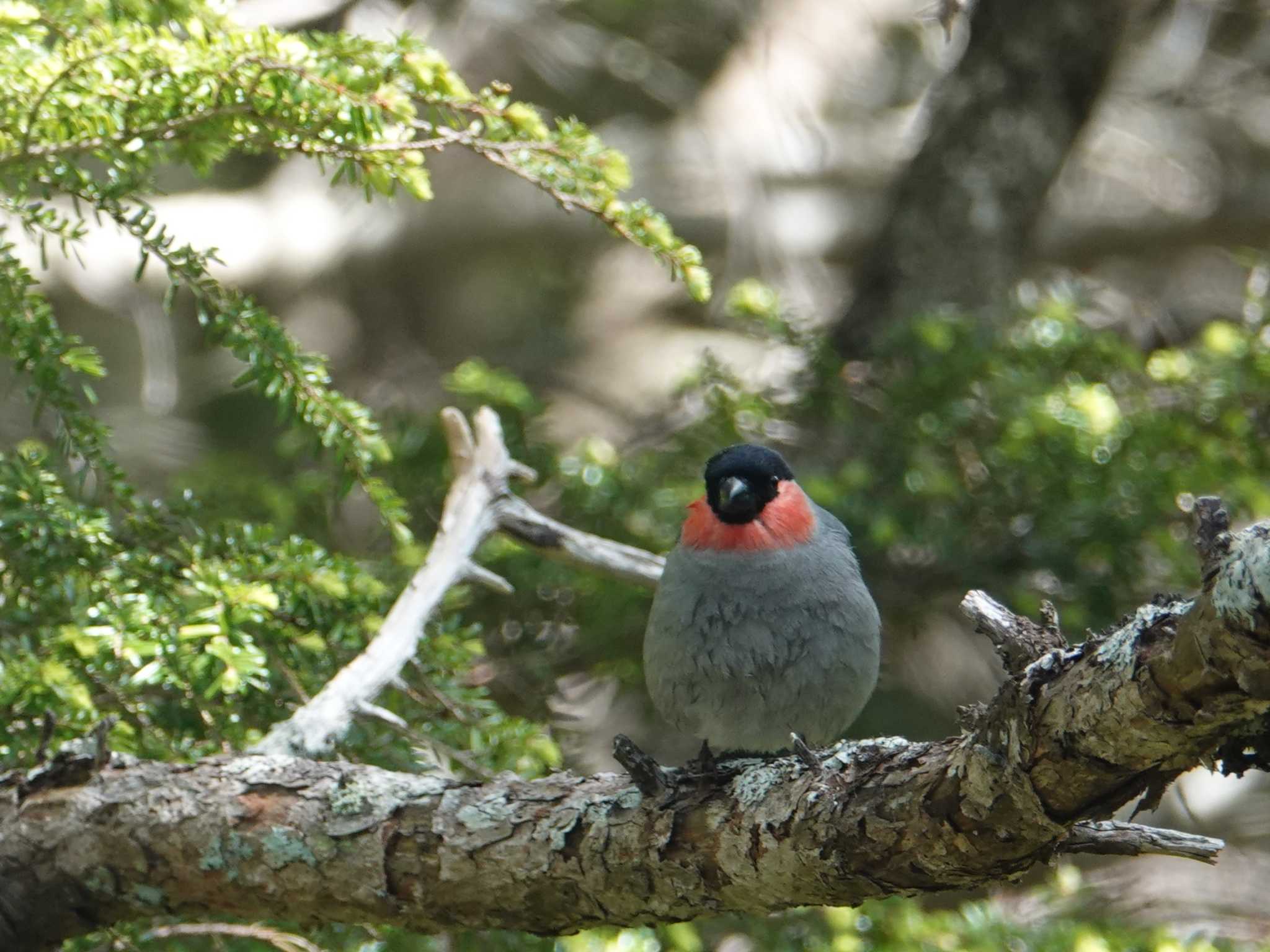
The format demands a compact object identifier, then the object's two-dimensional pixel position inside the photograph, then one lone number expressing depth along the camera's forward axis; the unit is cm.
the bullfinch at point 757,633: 645
